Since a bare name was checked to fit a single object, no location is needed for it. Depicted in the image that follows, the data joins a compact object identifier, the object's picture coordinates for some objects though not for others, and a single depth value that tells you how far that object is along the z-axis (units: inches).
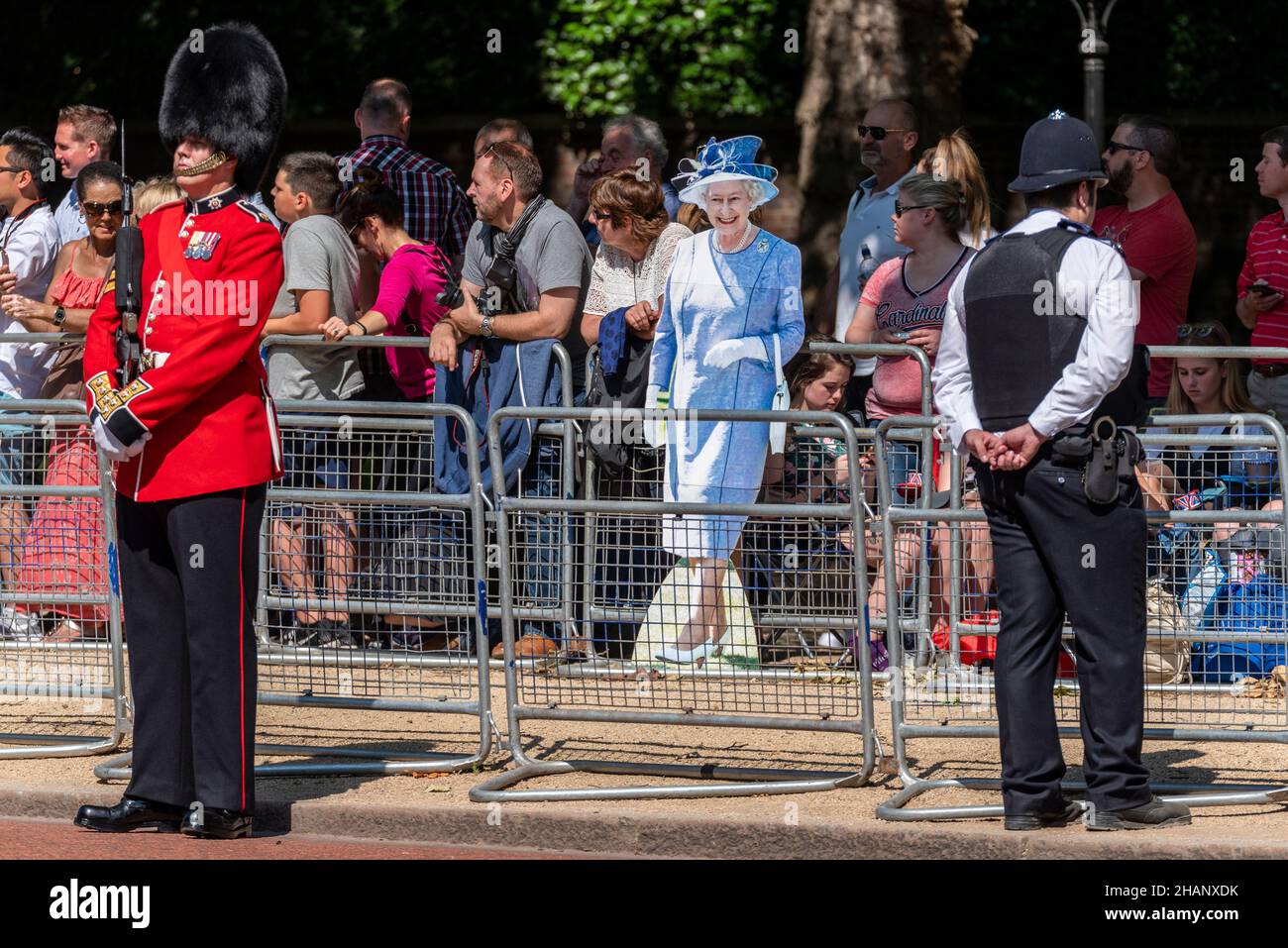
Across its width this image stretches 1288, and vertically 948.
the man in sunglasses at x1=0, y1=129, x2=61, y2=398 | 382.0
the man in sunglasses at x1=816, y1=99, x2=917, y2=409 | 382.0
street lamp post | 518.3
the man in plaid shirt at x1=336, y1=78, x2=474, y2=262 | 413.7
